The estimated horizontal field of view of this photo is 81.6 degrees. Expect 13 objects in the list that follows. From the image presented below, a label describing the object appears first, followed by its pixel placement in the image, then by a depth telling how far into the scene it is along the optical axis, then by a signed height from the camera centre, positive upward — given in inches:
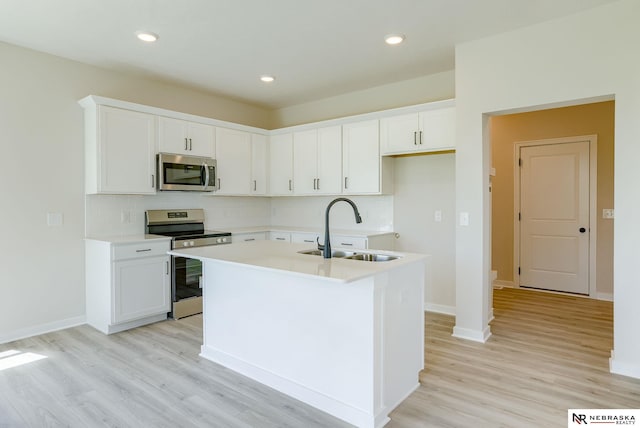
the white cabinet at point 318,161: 185.5 +25.2
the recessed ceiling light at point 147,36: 123.5 +58.9
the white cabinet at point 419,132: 147.9 +32.7
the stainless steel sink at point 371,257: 104.3 -13.7
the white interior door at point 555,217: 194.2 -4.6
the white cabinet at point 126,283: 139.1 -28.8
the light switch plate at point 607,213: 185.9 -2.3
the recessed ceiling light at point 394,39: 126.8 +59.2
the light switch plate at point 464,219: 135.5 -3.7
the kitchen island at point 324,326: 81.5 -29.4
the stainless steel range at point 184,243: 157.9 -14.8
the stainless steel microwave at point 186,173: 161.0 +17.0
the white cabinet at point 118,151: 144.5 +24.1
